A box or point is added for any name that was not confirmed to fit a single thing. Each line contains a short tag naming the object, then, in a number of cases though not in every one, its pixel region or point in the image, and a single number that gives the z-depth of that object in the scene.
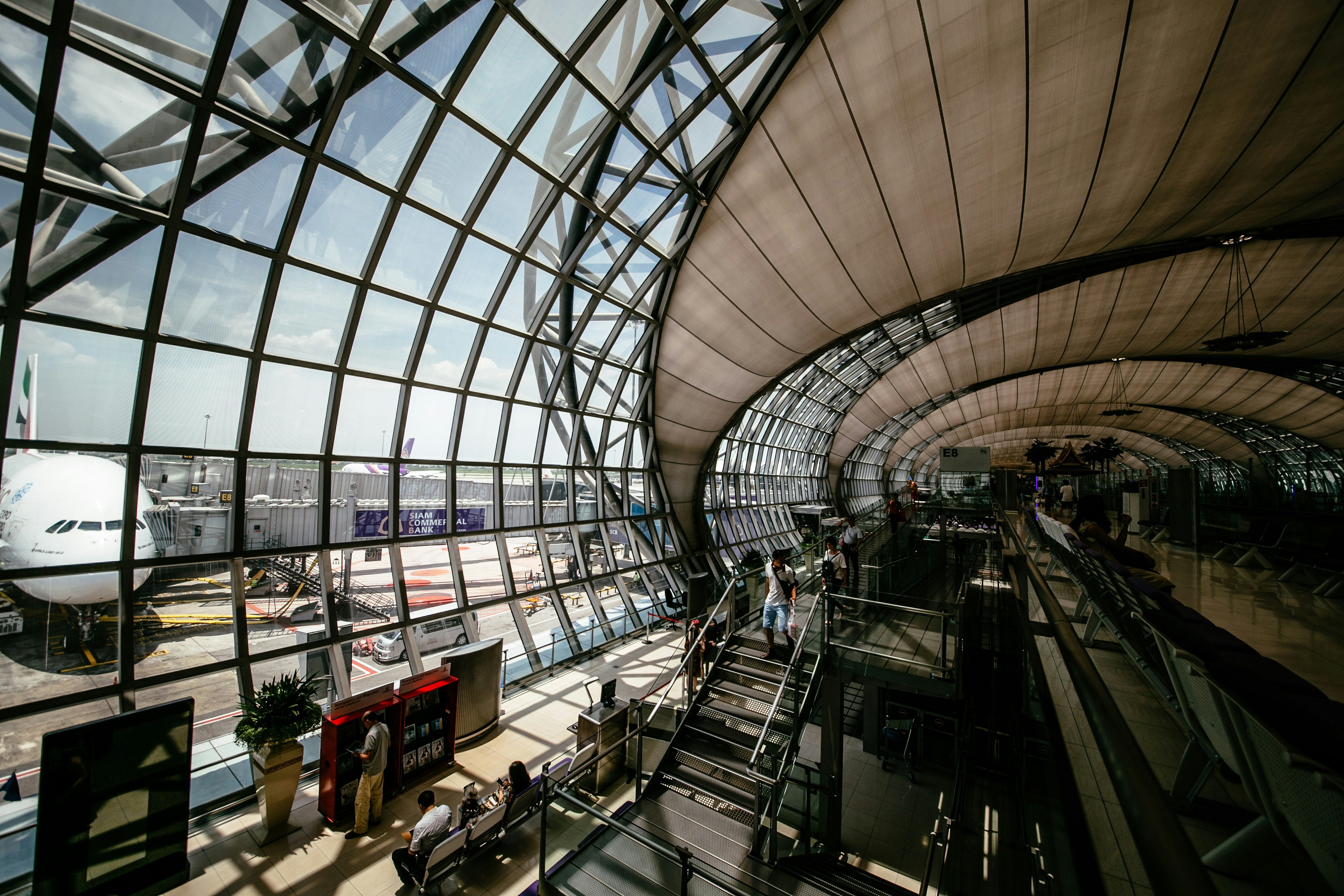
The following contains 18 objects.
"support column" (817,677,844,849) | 7.57
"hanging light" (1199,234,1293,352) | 17.59
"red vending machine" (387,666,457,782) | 8.80
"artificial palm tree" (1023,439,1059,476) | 48.40
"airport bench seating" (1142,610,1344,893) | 1.12
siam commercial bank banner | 11.25
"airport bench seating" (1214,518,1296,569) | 9.62
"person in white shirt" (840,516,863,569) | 12.89
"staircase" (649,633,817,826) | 6.86
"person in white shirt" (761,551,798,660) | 8.77
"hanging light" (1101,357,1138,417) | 42.16
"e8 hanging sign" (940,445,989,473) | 26.14
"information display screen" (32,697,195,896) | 5.77
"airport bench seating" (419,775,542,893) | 6.50
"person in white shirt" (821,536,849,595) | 10.55
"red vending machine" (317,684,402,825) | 7.85
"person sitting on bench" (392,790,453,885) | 6.43
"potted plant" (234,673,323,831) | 7.48
